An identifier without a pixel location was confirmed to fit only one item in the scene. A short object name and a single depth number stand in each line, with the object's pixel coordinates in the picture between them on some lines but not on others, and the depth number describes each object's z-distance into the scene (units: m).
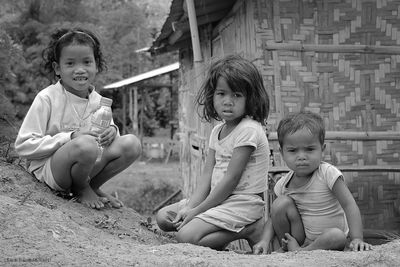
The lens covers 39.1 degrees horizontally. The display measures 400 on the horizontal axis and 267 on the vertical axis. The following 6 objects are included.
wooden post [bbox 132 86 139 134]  23.56
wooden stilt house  5.28
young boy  3.42
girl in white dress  3.53
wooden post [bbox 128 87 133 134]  23.85
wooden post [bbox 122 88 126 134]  23.89
